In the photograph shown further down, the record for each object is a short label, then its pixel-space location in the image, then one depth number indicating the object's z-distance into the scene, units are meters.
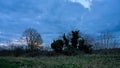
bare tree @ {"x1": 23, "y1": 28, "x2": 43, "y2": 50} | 28.88
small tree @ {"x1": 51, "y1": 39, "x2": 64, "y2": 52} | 25.64
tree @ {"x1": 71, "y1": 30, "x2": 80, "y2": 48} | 28.23
